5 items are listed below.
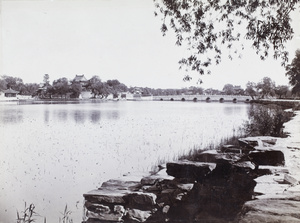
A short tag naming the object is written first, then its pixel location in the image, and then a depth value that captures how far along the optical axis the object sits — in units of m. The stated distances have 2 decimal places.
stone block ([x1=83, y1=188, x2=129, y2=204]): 4.69
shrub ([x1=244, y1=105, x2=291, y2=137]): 9.66
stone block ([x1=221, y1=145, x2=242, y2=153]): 6.50
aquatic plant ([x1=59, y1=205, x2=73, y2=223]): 5.51
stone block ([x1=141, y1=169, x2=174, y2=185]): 5.15
